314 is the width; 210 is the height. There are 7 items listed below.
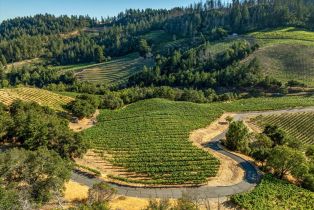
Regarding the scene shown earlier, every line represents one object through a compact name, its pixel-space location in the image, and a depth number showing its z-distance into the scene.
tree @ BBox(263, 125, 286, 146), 72.00
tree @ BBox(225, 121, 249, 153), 66.31
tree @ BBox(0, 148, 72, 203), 39.19
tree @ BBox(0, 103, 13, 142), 61.50
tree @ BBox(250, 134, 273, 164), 58.55
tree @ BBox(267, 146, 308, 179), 53.12
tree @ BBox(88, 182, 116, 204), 42.00
